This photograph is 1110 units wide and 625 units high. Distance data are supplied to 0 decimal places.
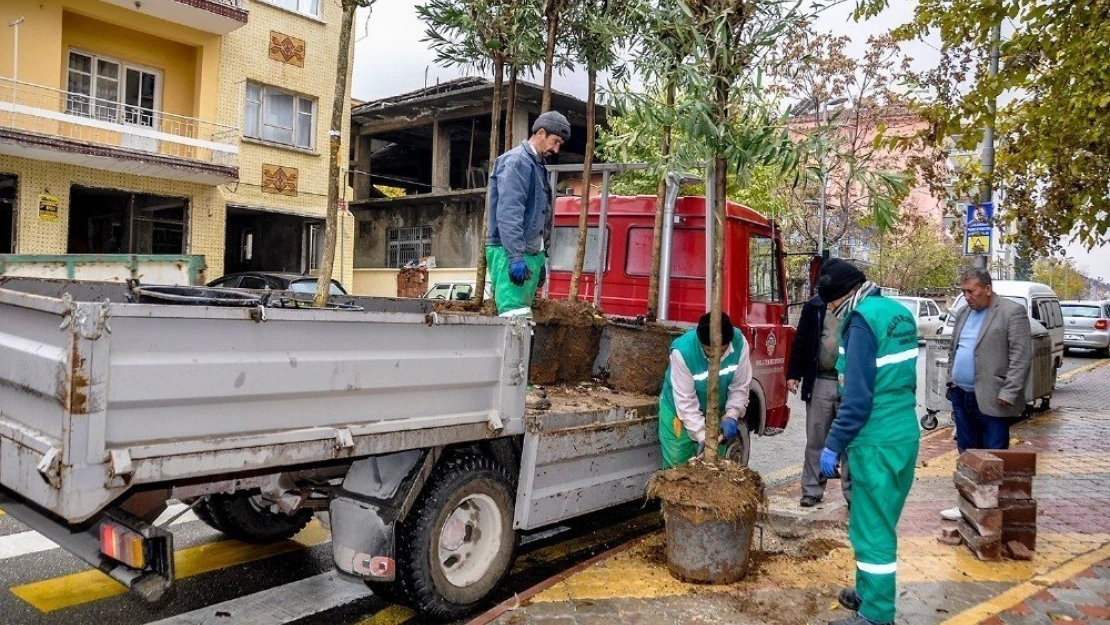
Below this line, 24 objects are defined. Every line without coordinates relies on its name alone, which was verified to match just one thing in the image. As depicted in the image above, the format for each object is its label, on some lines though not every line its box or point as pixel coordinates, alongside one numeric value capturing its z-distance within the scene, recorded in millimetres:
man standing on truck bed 5047
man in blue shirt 5676
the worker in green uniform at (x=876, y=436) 3727
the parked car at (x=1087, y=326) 22844
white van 13852
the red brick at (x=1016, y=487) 5051
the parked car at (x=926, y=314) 25438
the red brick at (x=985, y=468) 4914
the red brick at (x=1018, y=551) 4930
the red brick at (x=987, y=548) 4887
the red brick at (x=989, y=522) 4898
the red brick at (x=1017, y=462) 5035
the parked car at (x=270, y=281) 12860
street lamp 21345
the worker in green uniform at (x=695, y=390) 4844
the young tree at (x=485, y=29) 6460
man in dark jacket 6285
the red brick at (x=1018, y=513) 5004
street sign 11906
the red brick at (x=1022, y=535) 5016
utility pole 12227
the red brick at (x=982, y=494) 4934
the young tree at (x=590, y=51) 6504
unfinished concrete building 24172
